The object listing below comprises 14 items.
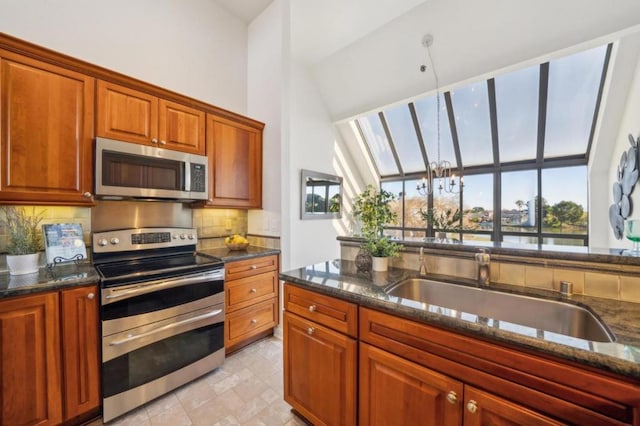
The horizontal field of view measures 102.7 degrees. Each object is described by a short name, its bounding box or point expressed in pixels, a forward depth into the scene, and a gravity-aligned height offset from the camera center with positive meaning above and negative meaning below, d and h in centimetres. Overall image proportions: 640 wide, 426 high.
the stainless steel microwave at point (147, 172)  188 +36
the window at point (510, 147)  424 +138
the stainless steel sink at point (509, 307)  109 -47
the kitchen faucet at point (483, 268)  142 -30
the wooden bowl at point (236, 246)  271 -33
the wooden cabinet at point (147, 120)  192 +80
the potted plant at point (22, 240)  158 -15
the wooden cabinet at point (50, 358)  136 -81
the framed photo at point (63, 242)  180 -19
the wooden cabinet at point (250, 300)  234 -83
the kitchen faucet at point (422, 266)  164 -33
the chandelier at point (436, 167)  318 +80
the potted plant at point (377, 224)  170 -6
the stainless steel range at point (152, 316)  166 -73
